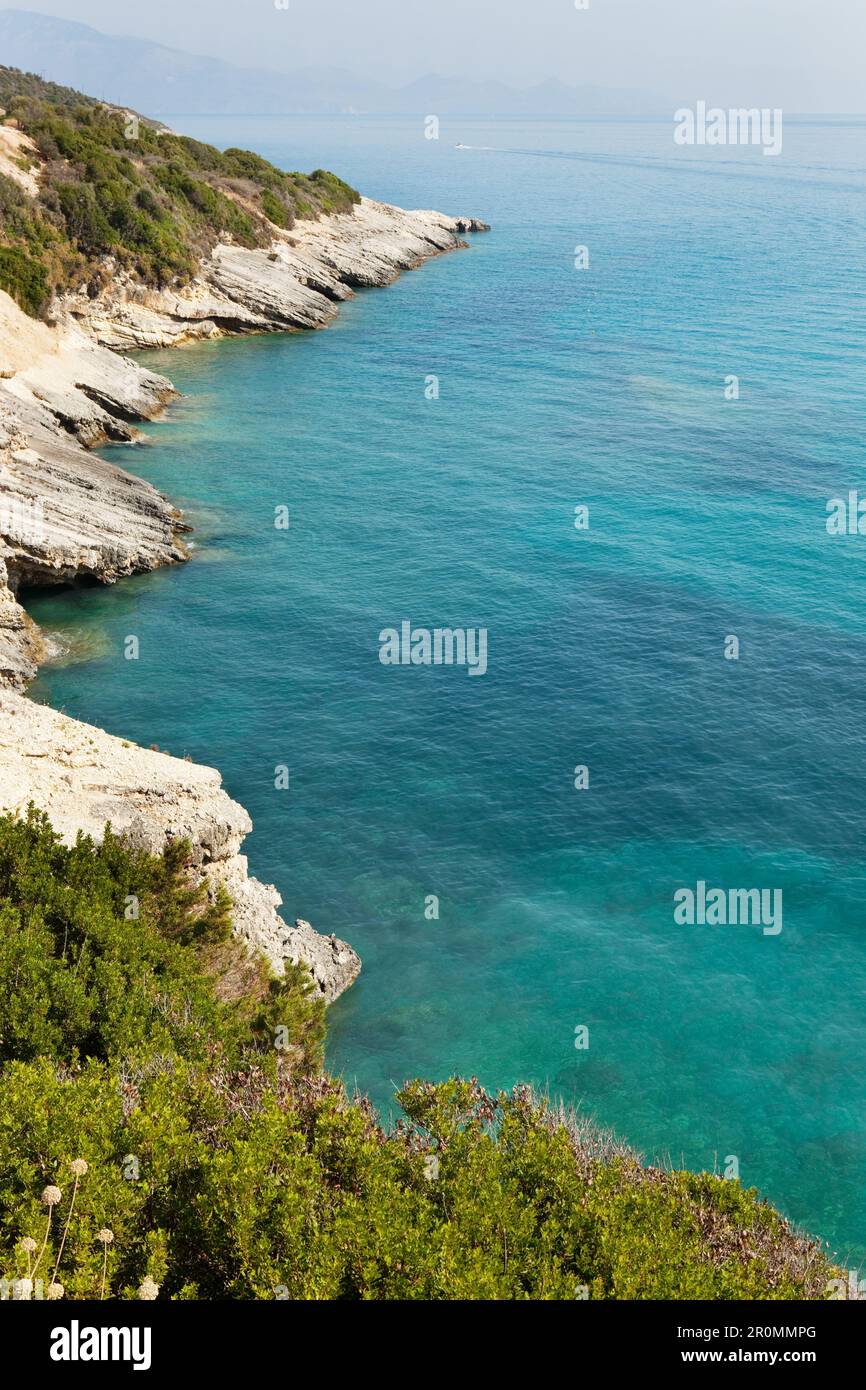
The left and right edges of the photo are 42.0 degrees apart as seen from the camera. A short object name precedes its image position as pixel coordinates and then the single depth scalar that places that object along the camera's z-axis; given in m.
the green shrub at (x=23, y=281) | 76.00
